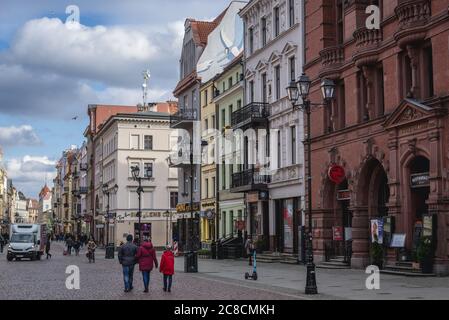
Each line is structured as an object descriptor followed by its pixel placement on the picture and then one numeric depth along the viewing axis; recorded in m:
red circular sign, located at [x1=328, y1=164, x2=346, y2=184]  34.34
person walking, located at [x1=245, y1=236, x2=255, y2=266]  38.72
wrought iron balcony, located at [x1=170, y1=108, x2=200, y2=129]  62.56
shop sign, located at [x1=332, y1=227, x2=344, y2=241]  35.06
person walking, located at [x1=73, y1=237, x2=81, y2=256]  62.01
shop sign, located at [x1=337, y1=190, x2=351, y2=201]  34.50
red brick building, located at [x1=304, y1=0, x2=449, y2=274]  26.95
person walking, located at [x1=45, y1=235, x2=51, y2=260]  52.44
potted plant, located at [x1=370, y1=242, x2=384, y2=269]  30.06
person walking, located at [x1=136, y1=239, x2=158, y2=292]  22.36
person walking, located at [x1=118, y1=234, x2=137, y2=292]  22.45
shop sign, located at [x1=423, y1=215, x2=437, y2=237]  26.62
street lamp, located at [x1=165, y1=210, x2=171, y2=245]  77.76
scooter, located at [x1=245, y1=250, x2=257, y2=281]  27.73
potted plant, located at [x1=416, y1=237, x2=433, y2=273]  26.31
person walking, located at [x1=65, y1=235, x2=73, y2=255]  62.26
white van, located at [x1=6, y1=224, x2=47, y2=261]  48.50
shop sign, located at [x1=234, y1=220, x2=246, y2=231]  48.12
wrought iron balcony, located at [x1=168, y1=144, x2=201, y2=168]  61.85
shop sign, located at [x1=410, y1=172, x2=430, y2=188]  27.95
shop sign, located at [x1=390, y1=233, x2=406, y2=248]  28.66
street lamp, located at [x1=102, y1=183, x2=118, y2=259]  72.90
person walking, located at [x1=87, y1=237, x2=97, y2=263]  46.94
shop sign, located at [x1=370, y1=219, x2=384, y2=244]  30.30
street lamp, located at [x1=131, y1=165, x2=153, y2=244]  49.33
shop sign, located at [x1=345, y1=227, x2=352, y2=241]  34.44
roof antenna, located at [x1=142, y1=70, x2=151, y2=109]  94.34
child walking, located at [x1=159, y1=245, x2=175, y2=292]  22.47
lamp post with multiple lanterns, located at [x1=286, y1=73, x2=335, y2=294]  21.25
